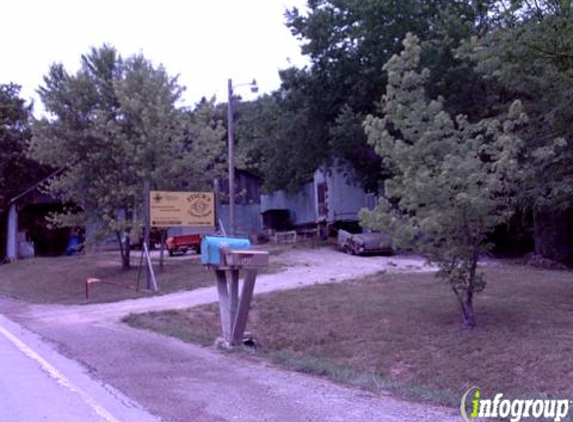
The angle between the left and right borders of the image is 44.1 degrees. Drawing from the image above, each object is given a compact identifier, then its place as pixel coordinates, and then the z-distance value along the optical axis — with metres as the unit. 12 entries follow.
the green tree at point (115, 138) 26.84
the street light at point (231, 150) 26.84
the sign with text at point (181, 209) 24.36
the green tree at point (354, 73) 27.81
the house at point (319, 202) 39.59
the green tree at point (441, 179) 11.94
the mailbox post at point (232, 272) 11.79
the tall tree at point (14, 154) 42.75
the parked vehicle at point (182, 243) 38.50
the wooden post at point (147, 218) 24.30
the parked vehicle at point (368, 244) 30.44
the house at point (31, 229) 43.84
